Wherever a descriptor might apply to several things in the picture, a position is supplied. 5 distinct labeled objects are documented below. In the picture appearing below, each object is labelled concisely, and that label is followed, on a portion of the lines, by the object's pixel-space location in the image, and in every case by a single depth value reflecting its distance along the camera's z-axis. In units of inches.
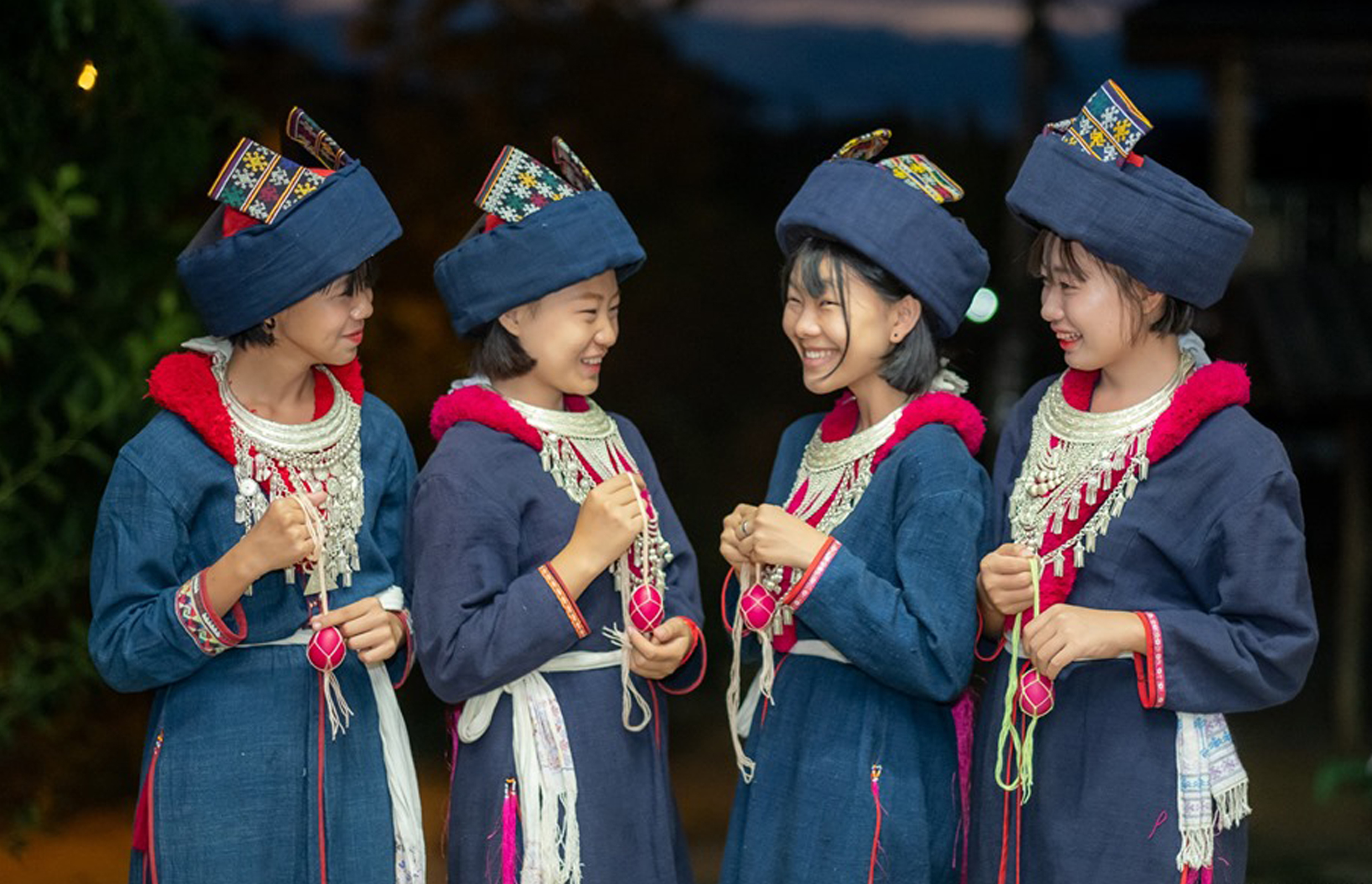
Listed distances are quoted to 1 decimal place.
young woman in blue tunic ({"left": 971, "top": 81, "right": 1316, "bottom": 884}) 188.7
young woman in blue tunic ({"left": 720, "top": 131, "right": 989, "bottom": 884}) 198.5
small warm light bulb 282.2
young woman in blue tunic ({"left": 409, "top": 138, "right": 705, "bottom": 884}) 200.5
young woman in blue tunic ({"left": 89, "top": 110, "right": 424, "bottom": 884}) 197.8
